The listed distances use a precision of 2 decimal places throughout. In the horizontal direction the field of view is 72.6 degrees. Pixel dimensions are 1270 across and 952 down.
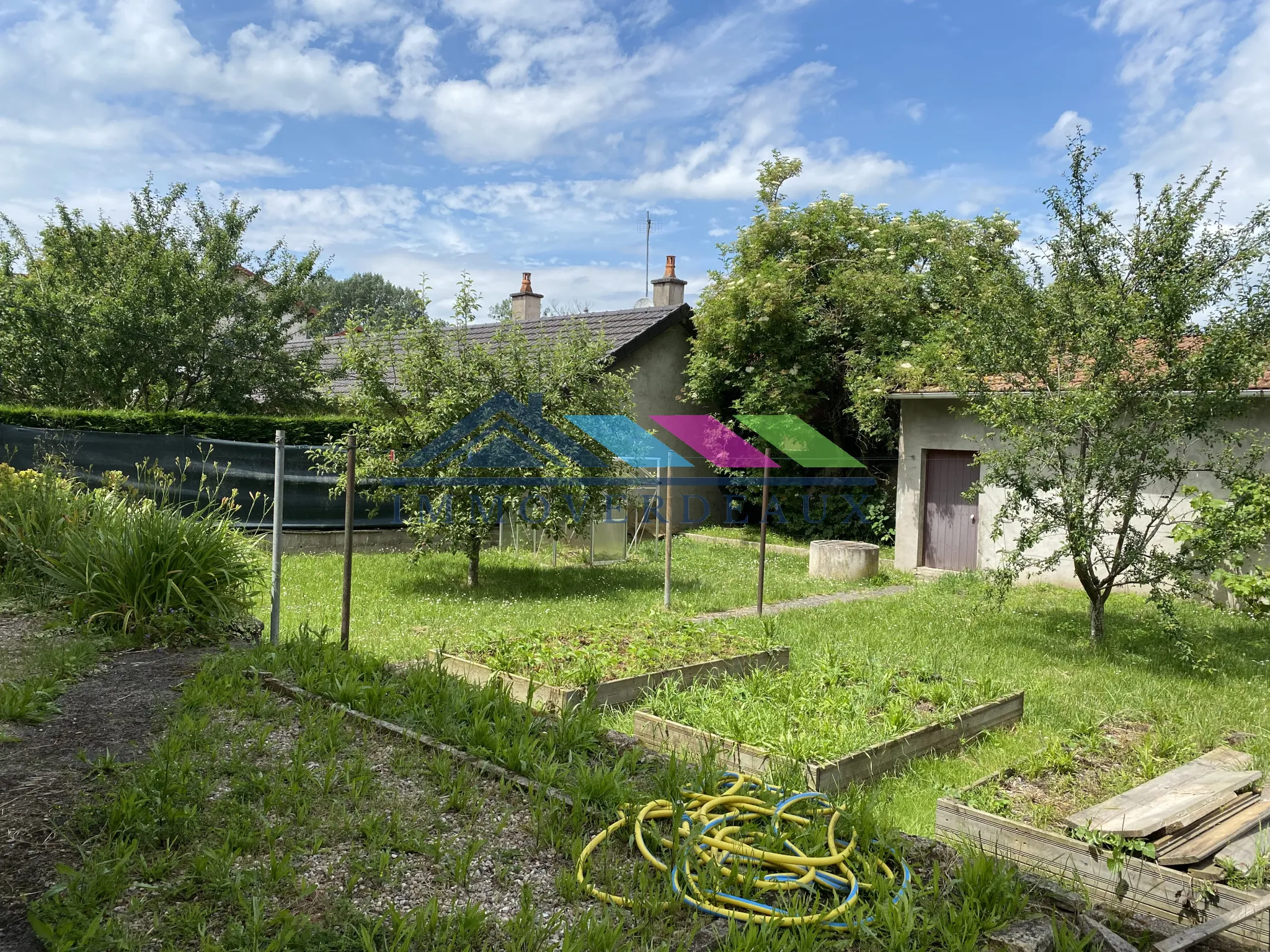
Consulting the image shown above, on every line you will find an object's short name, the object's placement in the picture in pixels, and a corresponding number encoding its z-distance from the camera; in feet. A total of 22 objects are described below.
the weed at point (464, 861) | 9.70
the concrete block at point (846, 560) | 42.63
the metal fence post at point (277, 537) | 20.08
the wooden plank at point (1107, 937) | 8.91
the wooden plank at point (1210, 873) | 10.98
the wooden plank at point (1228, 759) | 15.58
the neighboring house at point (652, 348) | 58.75
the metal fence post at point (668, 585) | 31.07
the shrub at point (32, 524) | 23.63
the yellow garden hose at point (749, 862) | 9.32
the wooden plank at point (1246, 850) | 11.39
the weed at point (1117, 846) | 11.34
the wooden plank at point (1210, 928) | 9.19
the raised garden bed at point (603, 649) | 19.74
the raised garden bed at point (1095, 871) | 10.62
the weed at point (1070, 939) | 8.66
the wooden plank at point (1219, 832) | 11.34
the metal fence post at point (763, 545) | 31.35
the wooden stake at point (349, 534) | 20.13
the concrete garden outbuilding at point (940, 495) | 43.96
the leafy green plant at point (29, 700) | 14.33
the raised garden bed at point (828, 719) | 14.98
